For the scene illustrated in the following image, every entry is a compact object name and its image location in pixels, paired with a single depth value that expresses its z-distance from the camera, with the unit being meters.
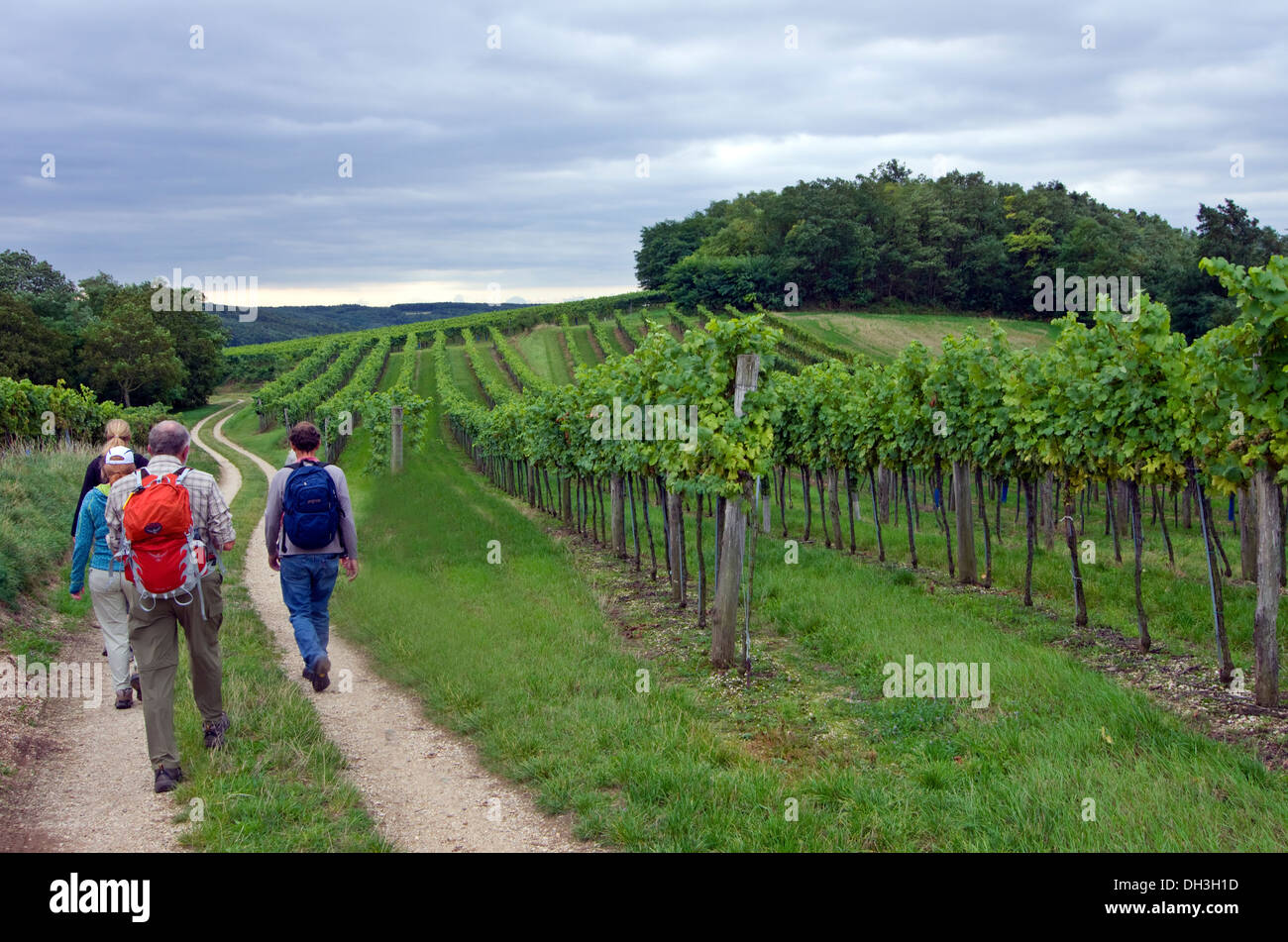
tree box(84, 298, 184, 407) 70.44
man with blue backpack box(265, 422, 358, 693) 8.26
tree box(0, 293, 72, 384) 63.69
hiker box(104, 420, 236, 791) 5.95
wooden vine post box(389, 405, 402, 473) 39.22
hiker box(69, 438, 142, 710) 7.11
